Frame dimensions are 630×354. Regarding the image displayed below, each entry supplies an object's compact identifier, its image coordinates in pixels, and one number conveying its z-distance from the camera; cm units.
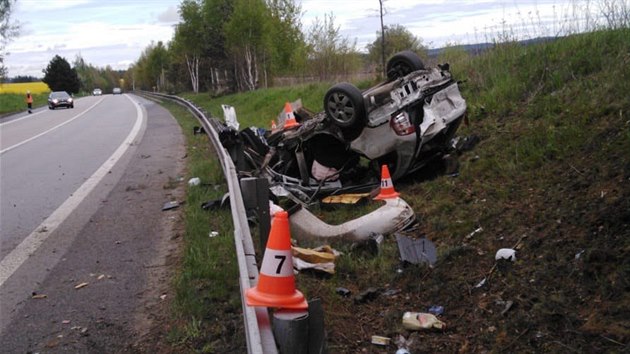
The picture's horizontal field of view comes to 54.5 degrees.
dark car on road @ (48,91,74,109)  3900
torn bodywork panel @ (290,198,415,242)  543
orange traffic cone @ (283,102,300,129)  823
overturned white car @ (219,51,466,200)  647
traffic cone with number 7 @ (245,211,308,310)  310
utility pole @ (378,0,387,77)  1154
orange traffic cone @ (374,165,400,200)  591
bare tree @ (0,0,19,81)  3822
